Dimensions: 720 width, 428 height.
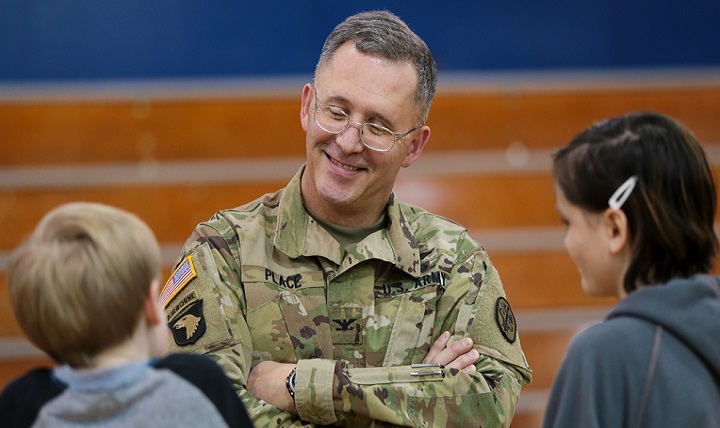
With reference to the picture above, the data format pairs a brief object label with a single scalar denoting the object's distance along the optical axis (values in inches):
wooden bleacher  337.1
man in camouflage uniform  172.6
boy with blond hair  113.0
